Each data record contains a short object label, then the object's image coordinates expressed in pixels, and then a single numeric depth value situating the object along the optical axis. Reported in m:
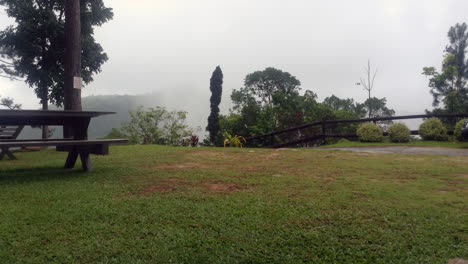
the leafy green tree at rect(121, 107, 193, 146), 15.12
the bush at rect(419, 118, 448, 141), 9.99
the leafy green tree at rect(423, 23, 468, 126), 21.67
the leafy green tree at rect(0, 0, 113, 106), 9.62
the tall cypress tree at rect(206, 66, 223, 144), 16.06
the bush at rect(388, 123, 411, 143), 10.23
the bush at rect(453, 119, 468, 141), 8.85
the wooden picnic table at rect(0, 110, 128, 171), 3.27
